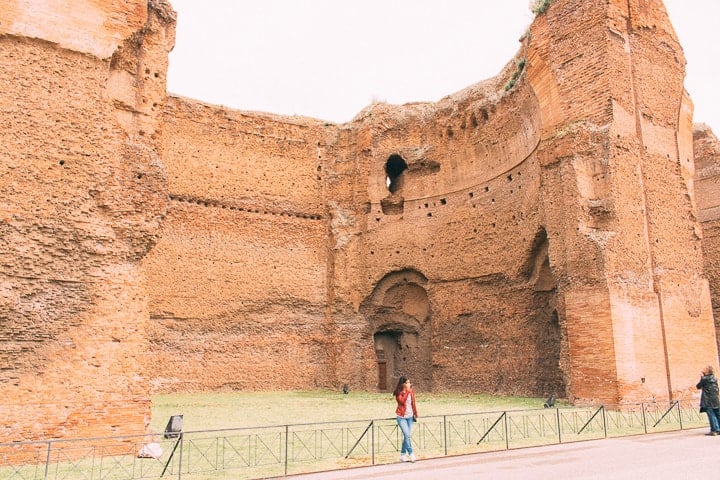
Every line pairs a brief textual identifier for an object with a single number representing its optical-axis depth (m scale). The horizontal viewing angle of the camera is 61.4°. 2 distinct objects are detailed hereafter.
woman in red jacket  6.66
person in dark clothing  8.35
